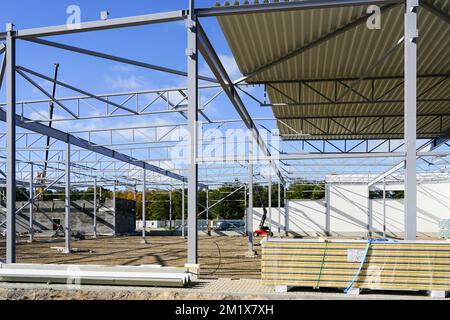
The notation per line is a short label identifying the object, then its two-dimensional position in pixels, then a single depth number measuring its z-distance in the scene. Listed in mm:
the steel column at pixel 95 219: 32950
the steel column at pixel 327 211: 34094
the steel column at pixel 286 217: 34791
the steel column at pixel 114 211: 35469
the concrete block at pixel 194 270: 8938
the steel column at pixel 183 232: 31512
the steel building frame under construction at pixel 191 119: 8914
